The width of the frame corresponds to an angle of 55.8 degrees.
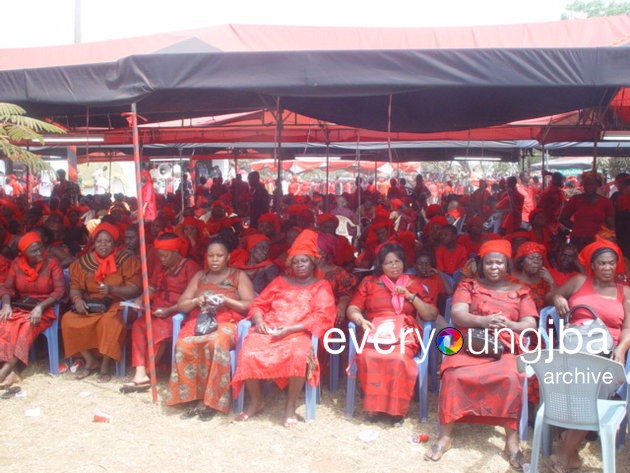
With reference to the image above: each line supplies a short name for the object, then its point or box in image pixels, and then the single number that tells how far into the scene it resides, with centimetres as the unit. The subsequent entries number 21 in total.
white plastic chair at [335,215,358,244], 963
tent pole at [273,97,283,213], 642
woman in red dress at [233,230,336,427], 418
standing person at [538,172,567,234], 838
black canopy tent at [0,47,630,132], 381
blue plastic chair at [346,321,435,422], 420
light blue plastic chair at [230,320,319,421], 427
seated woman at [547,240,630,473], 391
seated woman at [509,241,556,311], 461
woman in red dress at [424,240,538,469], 368
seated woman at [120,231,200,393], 485
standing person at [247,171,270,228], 1134
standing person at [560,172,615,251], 731
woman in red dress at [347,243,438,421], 407
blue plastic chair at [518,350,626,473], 305
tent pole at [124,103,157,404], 425
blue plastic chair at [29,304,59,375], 516
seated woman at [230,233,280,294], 538
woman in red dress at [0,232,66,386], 495
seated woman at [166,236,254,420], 430
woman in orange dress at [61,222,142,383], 504
